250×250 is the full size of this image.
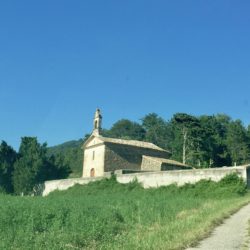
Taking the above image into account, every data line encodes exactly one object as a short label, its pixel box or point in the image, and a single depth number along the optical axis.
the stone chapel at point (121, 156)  42.23
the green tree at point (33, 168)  47.94
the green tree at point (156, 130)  97.33
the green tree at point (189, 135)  51.95
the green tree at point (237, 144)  55.55
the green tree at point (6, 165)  50.01
